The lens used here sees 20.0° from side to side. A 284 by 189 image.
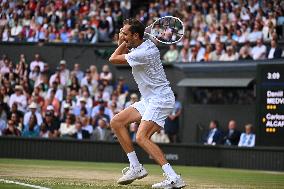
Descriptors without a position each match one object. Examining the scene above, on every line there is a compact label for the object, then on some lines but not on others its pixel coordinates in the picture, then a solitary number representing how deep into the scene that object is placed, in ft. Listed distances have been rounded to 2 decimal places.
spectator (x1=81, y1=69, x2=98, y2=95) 82.28
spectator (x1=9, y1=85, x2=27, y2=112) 81.71
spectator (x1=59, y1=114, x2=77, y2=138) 76.84
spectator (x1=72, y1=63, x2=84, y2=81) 84.94
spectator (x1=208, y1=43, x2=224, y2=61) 77.87
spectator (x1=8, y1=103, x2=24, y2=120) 79.01
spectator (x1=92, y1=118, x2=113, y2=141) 75.32
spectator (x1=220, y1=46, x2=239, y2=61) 77.00
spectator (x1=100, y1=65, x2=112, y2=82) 82.99
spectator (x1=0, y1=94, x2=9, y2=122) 79.97
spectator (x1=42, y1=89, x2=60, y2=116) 80.64
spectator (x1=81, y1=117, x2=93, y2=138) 76.81
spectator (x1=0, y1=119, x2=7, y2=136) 78.93
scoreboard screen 63.72
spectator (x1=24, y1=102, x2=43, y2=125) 78.30
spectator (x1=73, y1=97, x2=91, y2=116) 79.34
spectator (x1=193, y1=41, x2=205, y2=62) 80.02
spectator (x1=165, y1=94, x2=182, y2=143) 78.48
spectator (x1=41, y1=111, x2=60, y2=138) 77.30
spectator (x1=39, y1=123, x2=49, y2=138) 77.30
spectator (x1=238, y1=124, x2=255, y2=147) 70.28
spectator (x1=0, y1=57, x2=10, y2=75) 87.25
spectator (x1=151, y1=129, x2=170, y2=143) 76.18
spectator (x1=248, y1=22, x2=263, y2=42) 78.21
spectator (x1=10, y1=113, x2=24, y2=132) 78.48
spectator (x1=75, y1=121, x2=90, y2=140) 76.43
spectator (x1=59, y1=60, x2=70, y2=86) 84.96
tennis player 35.40
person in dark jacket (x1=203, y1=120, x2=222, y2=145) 73.46
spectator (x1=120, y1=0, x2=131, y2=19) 92.56
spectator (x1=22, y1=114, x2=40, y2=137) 77.46
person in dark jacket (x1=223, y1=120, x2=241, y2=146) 72.43
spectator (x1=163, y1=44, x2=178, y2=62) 82.89
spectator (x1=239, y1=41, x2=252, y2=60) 75.97
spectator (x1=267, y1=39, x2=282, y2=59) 72.84
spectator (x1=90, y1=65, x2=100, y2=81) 82.99
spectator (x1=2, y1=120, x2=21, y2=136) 77.82
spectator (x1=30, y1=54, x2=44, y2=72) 87.40
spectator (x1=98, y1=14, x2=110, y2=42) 89.15
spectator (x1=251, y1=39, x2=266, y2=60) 75.20
